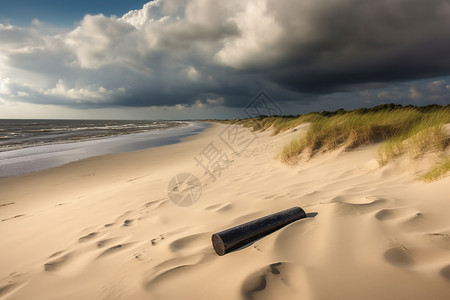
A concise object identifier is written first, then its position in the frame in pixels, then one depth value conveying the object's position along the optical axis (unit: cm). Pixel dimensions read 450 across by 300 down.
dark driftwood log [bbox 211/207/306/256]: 203
